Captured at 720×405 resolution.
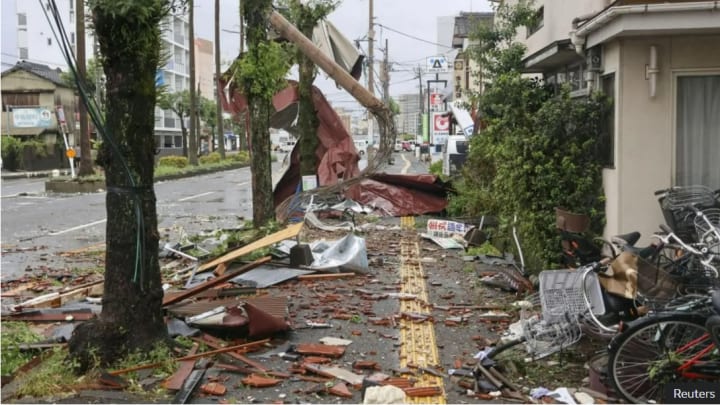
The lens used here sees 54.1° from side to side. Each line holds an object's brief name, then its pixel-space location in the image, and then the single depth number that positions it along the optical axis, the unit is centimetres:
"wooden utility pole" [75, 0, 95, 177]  2844
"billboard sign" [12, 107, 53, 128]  4850
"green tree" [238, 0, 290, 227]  1303
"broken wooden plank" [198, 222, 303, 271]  923
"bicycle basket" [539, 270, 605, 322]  564
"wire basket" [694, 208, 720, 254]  605
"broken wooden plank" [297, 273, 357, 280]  923
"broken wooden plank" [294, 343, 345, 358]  609
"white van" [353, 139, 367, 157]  6363
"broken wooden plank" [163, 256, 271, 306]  725
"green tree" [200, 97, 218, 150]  7056
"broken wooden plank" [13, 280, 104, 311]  781
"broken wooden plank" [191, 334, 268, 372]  570
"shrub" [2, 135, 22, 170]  4618
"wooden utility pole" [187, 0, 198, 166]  4062
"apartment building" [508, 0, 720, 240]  810
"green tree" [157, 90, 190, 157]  6238
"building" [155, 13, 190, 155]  7481
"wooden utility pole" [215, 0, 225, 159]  4378
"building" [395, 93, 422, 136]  12050
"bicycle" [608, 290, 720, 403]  490
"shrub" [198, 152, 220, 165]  4822
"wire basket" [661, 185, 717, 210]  722
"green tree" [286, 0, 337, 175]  1778
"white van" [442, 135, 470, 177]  2493
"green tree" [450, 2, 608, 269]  884
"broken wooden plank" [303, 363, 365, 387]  544
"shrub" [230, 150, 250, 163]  5466
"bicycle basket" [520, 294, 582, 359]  555
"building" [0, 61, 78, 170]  4856
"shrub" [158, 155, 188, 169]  4162
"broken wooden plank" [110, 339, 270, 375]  547
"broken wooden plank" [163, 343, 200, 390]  524
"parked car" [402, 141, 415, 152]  9622
